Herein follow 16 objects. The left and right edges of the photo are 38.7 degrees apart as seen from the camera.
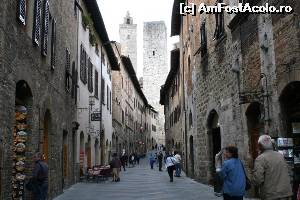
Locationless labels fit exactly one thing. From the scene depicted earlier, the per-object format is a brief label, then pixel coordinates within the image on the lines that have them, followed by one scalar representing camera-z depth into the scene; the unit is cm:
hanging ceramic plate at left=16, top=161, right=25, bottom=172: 1040
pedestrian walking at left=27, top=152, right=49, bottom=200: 1013
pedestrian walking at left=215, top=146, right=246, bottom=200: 650
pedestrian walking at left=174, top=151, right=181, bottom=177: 2373
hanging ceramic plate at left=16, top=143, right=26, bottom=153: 1049
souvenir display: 1022
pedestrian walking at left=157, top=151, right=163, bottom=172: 3291
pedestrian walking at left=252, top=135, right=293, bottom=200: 538
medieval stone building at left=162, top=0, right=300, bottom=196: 993
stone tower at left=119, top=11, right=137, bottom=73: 8619
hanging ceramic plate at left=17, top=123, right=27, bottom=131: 1045
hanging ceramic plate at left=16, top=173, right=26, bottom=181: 1029
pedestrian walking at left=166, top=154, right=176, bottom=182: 2074
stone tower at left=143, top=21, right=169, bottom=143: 7581
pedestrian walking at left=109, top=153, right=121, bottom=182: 2145
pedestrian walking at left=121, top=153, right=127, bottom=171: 3444
